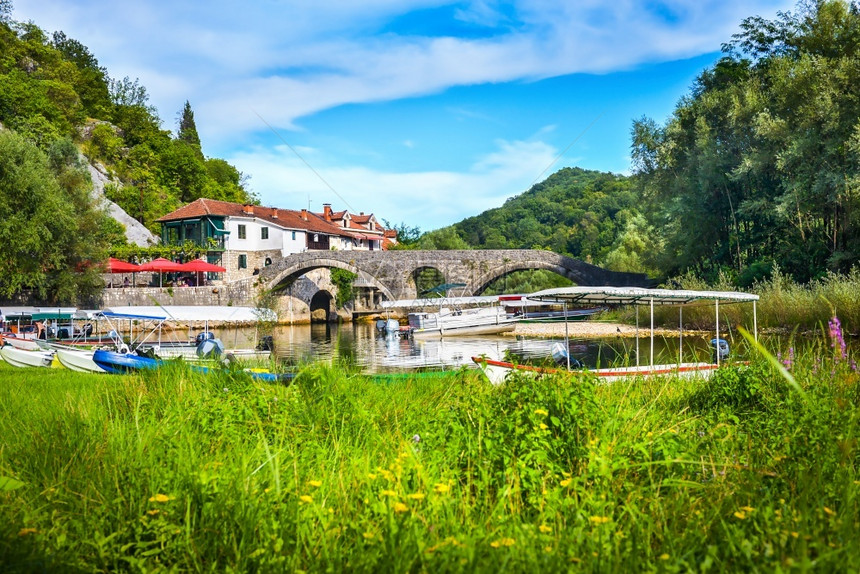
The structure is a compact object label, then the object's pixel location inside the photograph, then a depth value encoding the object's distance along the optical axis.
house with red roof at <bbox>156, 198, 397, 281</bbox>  43.50
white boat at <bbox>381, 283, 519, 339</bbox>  28.84
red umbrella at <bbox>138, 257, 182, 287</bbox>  32.75
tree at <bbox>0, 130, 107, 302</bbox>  24.73
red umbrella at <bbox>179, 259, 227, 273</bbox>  34.88
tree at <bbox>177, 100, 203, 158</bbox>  68.38
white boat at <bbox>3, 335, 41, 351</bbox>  15.84
